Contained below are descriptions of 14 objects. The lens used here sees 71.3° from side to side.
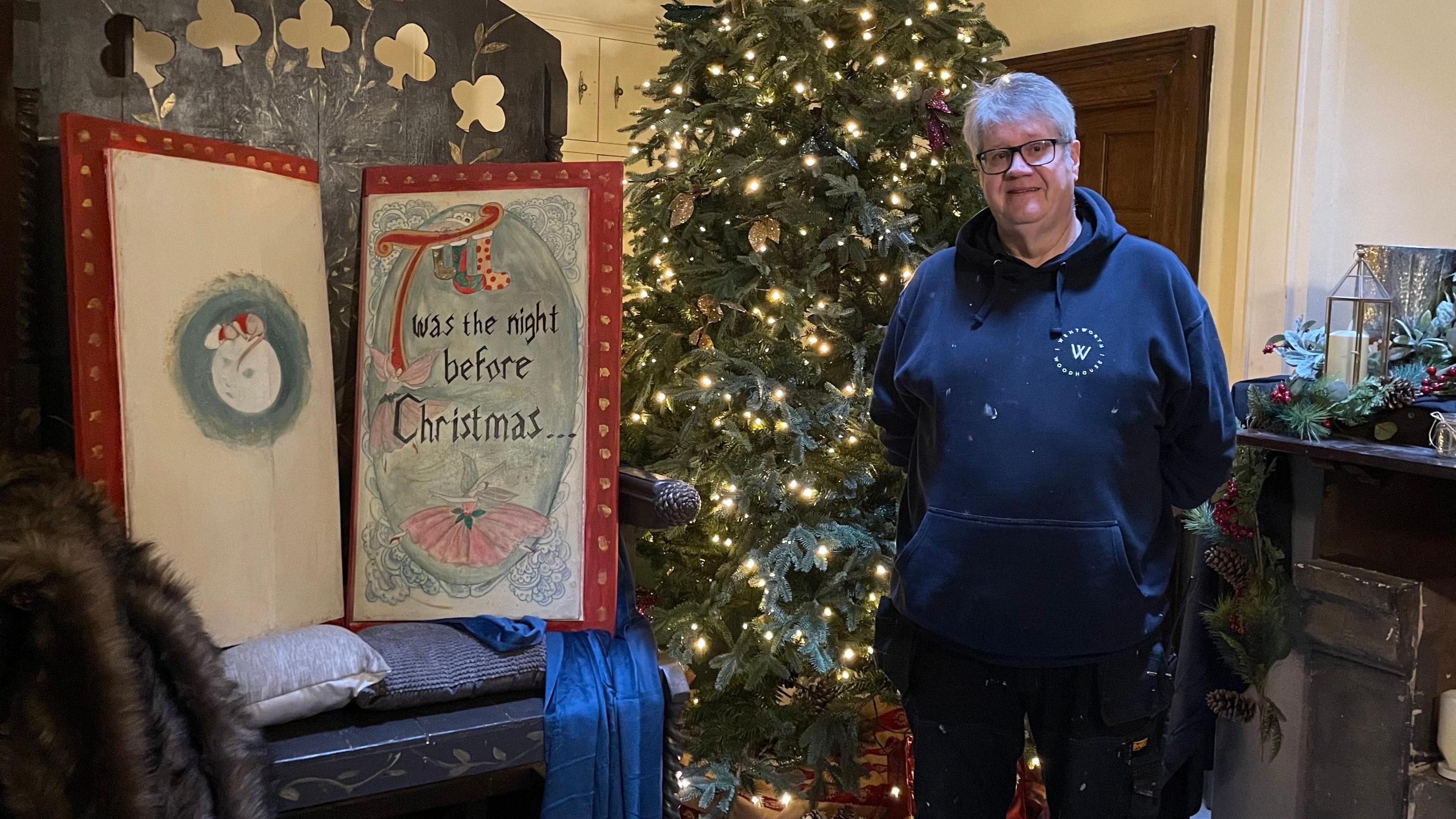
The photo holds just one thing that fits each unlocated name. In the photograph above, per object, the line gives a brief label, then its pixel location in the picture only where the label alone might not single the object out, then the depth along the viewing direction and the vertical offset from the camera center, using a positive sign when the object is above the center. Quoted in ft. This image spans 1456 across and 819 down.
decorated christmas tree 7.25 +0.14
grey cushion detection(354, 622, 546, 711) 5.02 -1.77
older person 4.58 -0.68
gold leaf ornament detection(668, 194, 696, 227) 7.55 +0.87
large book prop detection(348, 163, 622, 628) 5.85 -0.44
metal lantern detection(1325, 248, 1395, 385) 6.27 +0.03
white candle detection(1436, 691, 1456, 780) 5.85 -2.26
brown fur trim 3.79 -1.48
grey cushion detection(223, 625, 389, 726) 4.68 -1.67
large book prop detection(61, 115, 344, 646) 4.90 -0.25
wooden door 9.73 +2.13
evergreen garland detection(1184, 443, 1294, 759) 6.80 -1.76
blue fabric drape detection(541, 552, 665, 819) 5.19 -2.12
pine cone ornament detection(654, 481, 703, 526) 5.66 -0.99
